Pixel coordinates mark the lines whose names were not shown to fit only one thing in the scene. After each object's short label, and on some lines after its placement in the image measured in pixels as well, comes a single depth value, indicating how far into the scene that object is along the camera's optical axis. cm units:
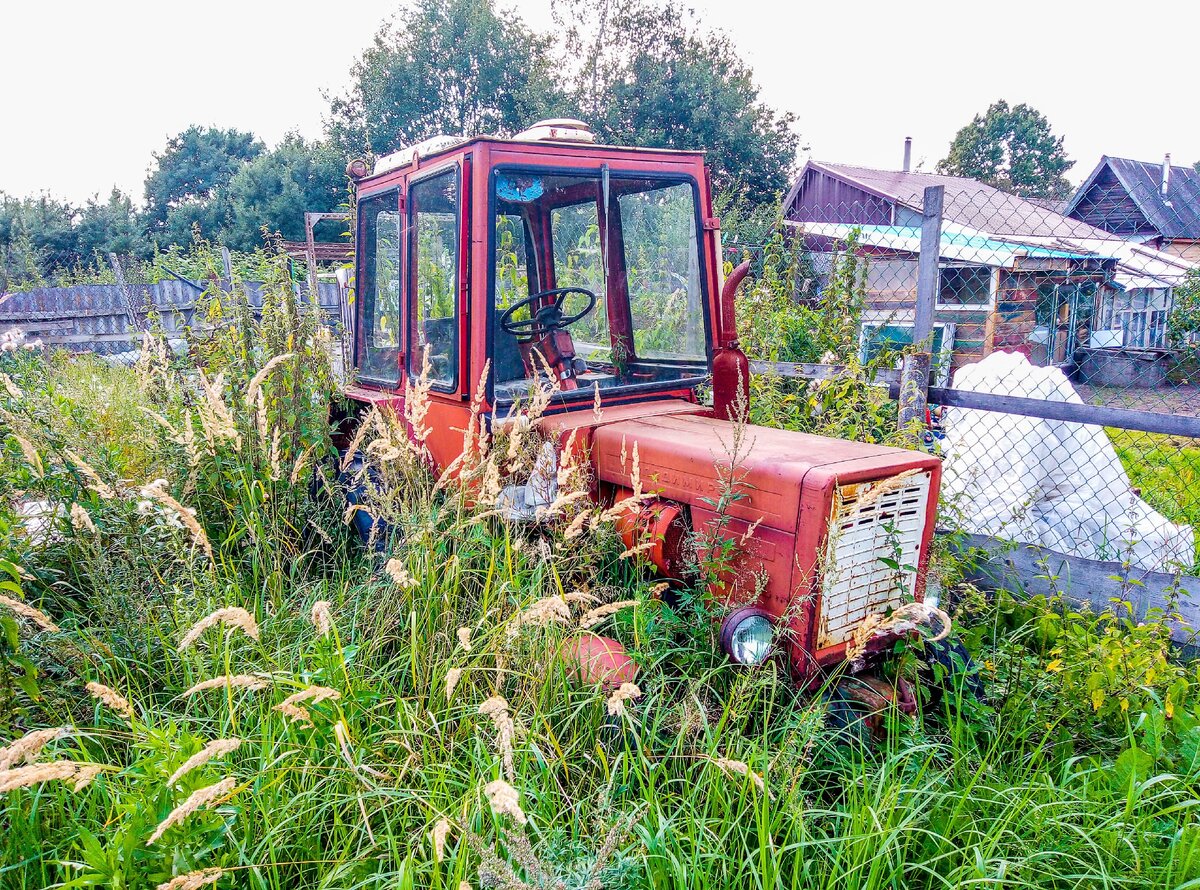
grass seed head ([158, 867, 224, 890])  150
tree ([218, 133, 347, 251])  2920
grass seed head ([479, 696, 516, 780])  163
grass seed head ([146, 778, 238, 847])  148
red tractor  246
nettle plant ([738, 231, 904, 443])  439
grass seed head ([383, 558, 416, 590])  214
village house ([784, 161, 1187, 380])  688
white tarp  405
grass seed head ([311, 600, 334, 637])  200
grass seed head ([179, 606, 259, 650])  180
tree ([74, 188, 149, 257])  2773
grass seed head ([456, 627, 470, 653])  207
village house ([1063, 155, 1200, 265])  2495
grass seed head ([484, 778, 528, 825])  141
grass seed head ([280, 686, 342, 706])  184
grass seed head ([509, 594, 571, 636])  195
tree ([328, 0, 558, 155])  2920
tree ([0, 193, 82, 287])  2502
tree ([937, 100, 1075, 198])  4869
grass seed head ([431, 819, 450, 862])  154
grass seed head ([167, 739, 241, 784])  157
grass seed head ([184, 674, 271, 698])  181
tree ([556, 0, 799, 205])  2634
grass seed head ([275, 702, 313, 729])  184
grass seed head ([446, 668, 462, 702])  190
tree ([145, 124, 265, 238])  3612
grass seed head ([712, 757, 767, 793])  180
